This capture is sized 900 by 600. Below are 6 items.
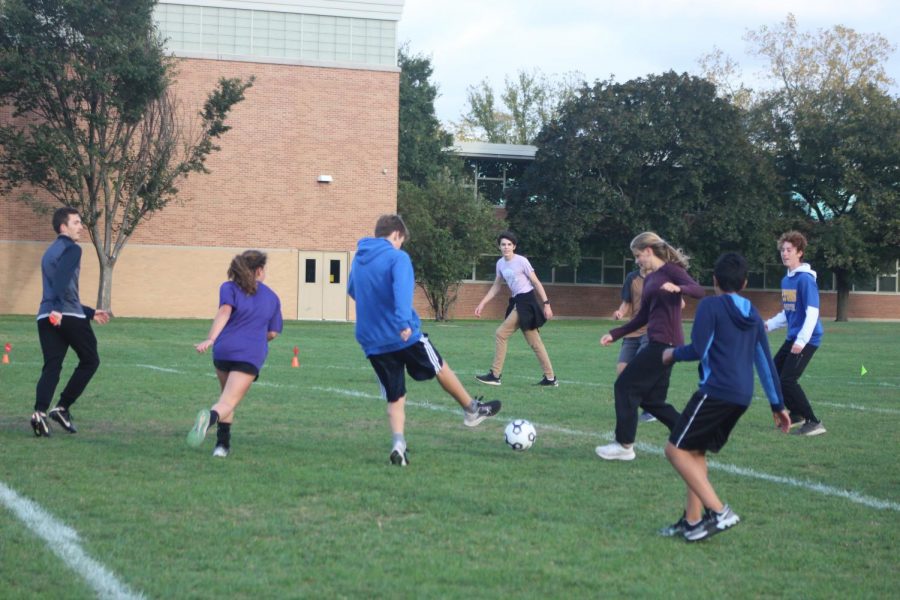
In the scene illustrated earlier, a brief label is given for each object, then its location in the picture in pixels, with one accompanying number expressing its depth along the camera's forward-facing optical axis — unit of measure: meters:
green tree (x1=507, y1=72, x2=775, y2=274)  47.50
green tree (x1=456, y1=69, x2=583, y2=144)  71.81
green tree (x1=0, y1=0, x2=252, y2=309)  36.00
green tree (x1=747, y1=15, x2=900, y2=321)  49.75
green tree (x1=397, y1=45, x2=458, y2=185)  60.74
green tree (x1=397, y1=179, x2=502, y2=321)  43.16
